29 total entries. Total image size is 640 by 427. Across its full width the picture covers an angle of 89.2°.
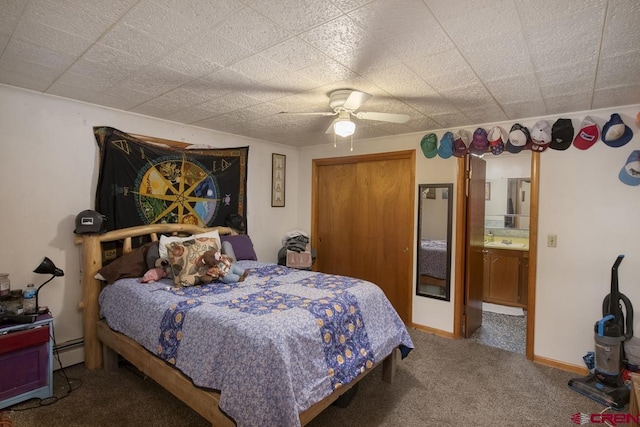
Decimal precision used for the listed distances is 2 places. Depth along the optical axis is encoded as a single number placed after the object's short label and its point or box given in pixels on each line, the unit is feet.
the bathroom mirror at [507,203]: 16.15
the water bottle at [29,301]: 7.79
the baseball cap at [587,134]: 8.91
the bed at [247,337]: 5.31
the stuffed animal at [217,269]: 8.77
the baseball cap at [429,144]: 11.81
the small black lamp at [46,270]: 7.80
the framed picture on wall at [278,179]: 14.93
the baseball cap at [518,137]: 9.95
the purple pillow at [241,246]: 11.68
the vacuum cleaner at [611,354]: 7.84
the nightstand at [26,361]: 7.14
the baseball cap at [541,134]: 9.55
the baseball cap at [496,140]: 10.46
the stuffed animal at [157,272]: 8.69
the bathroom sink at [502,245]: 15.08
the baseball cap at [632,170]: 8.45
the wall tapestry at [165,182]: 9.66
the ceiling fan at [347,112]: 7.78
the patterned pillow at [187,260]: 8.50
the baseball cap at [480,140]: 10.73
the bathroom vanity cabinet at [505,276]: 14.66
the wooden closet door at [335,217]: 14.65
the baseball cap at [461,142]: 11.19
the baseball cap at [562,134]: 9.29
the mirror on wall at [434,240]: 11.78
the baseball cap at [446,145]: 11.40
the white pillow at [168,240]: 9.42
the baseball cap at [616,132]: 8.50
